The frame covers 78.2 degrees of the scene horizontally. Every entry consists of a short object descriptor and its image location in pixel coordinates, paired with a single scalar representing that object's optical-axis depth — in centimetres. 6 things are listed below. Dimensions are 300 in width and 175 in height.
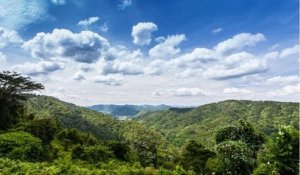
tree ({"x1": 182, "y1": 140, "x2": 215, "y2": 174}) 3259
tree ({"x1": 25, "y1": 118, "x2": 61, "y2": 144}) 2981
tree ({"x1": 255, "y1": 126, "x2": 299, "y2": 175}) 878
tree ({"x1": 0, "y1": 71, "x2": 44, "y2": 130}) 3008
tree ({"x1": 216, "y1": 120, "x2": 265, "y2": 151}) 2514
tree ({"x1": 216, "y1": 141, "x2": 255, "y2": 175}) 2054
